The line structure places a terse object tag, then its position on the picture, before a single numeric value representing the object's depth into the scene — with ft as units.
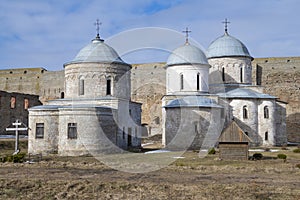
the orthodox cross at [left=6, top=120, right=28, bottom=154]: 72.98
